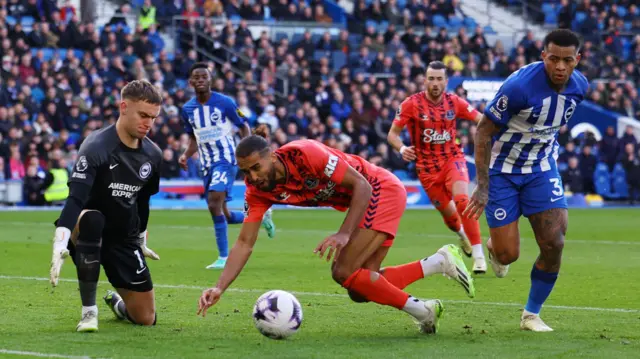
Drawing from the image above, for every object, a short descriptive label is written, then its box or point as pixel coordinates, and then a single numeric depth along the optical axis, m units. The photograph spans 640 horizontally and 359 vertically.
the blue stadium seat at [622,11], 40.25
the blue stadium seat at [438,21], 38.03
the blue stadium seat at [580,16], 39.69
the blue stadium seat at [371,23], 36.03
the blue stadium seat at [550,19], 40.47
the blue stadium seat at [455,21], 38.44
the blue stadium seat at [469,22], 38.83
